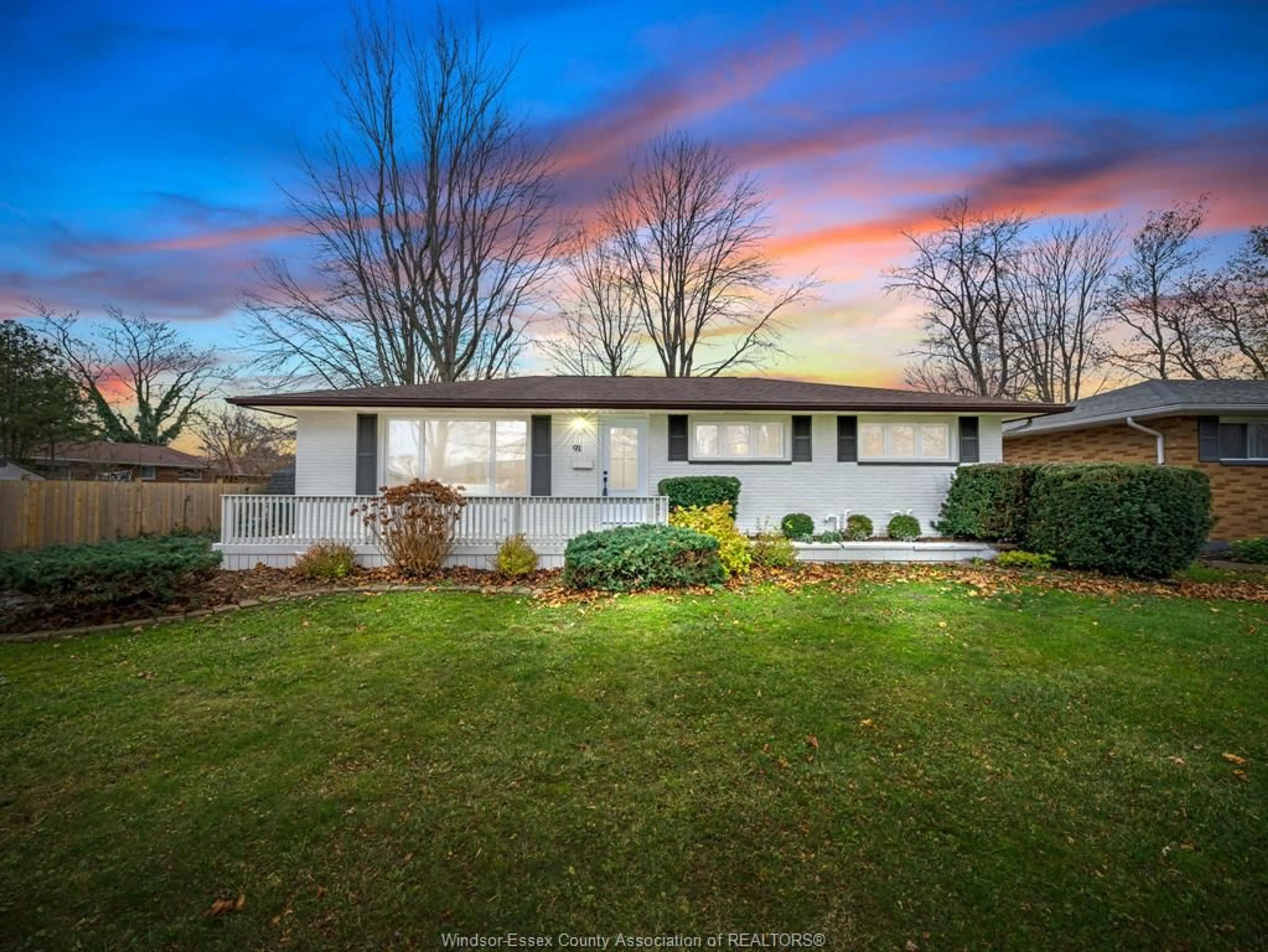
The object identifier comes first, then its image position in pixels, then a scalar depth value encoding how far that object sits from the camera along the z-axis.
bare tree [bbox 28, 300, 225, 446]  22.88
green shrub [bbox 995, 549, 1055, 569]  8.29
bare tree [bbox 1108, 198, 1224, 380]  18.38
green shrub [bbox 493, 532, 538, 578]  7.69
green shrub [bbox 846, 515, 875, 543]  10.38
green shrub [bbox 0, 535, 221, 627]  5.37
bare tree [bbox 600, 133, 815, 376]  20.03
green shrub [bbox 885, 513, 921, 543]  10.22
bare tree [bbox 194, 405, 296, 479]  24.70
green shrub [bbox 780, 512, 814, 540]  10.24
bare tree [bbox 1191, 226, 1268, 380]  16.78
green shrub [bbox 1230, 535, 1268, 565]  9.38
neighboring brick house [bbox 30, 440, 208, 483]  20.78
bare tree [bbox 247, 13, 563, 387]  17.53
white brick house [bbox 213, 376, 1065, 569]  10.09
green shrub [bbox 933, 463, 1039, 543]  9.16
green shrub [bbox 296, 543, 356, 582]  7.53
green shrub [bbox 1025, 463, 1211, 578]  7.28
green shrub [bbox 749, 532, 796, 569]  8.30
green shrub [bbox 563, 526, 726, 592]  6.86
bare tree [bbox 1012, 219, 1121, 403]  21.23
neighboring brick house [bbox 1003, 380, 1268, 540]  11.10
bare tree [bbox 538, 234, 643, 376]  21.42
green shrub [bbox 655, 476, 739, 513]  10.07
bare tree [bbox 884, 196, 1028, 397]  21.56
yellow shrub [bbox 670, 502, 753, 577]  7.62
